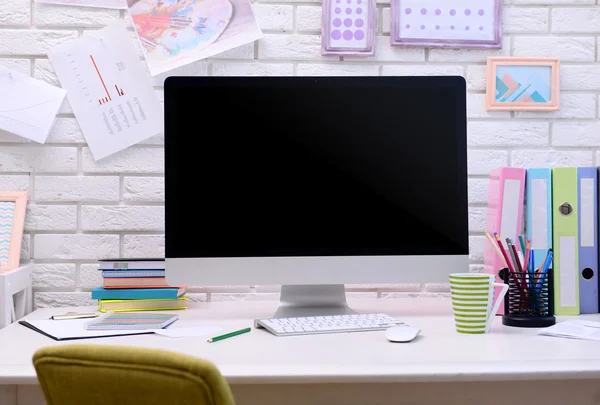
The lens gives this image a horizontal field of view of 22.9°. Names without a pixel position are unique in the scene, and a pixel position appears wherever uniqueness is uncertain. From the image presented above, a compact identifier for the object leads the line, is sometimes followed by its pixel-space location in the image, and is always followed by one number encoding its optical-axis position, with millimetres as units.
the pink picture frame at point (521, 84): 3362
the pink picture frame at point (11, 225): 3258
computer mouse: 2821
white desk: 2628
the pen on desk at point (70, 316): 3075
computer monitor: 3038
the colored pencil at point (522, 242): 3045
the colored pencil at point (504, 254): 3030
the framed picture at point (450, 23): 3356
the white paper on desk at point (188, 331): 2895
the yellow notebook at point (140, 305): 3153
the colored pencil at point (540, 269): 3015
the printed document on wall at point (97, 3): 3331
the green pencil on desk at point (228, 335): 2840
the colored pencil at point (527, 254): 3020
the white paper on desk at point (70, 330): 2860
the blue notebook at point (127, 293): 3160
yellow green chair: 2379
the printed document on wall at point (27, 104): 3303
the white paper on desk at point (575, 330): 2862
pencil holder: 2994
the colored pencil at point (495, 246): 3068
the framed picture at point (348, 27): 3339
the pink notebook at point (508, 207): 3117
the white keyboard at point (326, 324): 2896
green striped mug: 2916
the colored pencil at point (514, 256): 3021
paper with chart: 3326
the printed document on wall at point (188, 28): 3329
